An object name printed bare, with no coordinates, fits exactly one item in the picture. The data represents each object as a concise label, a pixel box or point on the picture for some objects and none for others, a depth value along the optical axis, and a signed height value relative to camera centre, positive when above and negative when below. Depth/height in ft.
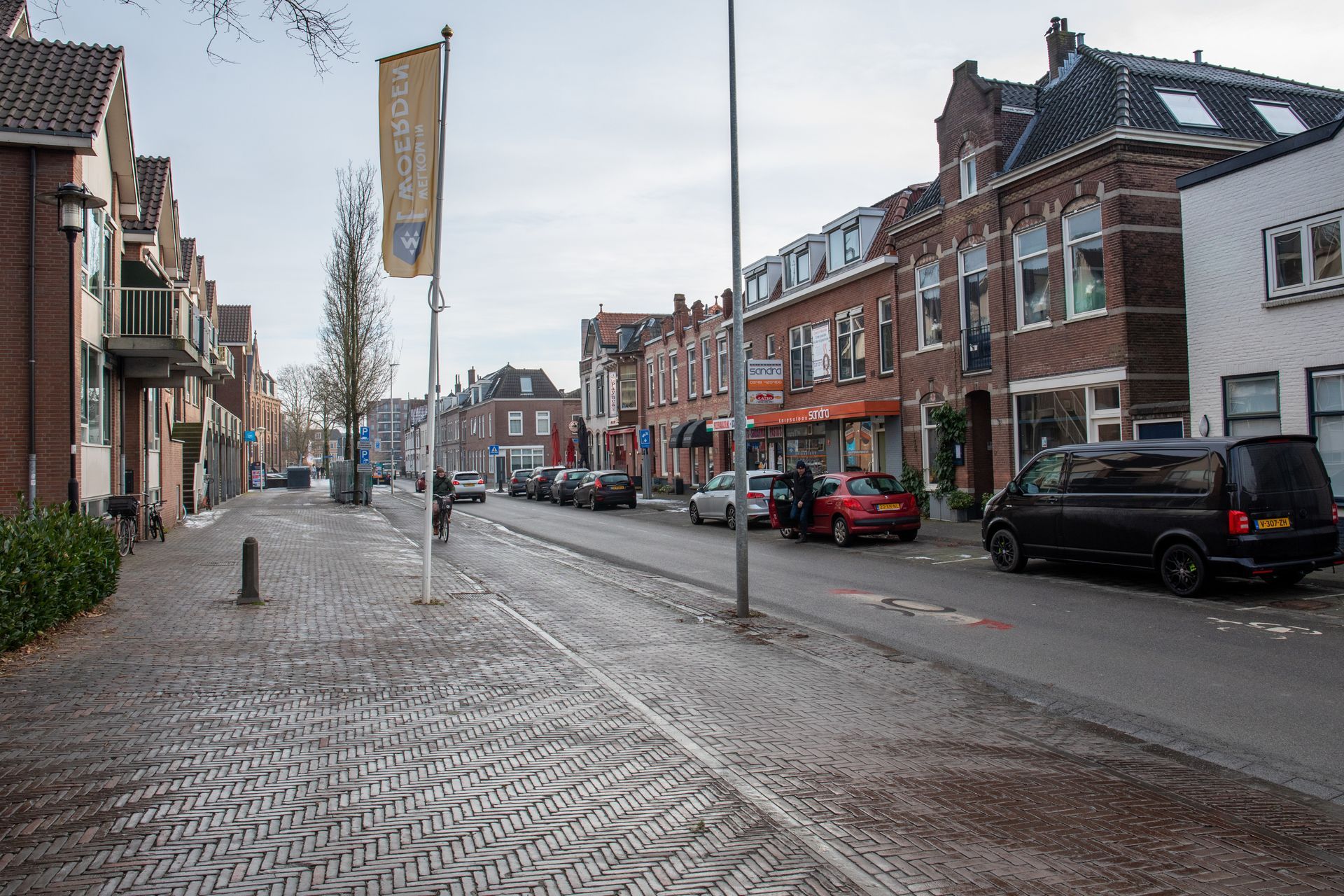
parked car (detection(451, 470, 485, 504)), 137.80 -1.80
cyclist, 72.64 -1.50
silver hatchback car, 76.89 -2.61
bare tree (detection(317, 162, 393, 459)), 132.87 +23.31
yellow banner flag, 36.94 +12.54
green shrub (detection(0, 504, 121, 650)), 26.17 -2.66
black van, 35.50 -2.02
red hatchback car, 61.16 -2.78
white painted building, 46.68 +8.69
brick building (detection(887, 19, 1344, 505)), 60.44 +15.20
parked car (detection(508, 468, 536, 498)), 164.76 -1.55
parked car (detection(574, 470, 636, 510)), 113.29 -2.17
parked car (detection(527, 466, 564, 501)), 144.46 -1.54
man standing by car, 64.64 -2.19
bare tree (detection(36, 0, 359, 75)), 19.74 +9.65
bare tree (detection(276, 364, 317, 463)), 253.24 +21.27
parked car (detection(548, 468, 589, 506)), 127.85 -1.64
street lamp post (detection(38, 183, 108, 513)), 43.42 +12.86
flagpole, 36.99 +7.16
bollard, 37.55 -3.77
